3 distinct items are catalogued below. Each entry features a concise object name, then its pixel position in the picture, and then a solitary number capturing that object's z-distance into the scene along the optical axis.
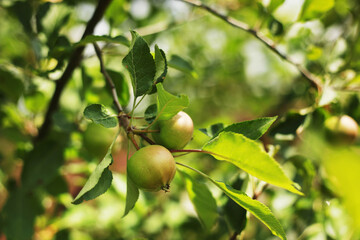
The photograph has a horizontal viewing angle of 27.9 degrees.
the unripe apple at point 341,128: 0.56
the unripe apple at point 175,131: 0.47
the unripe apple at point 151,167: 0.45
